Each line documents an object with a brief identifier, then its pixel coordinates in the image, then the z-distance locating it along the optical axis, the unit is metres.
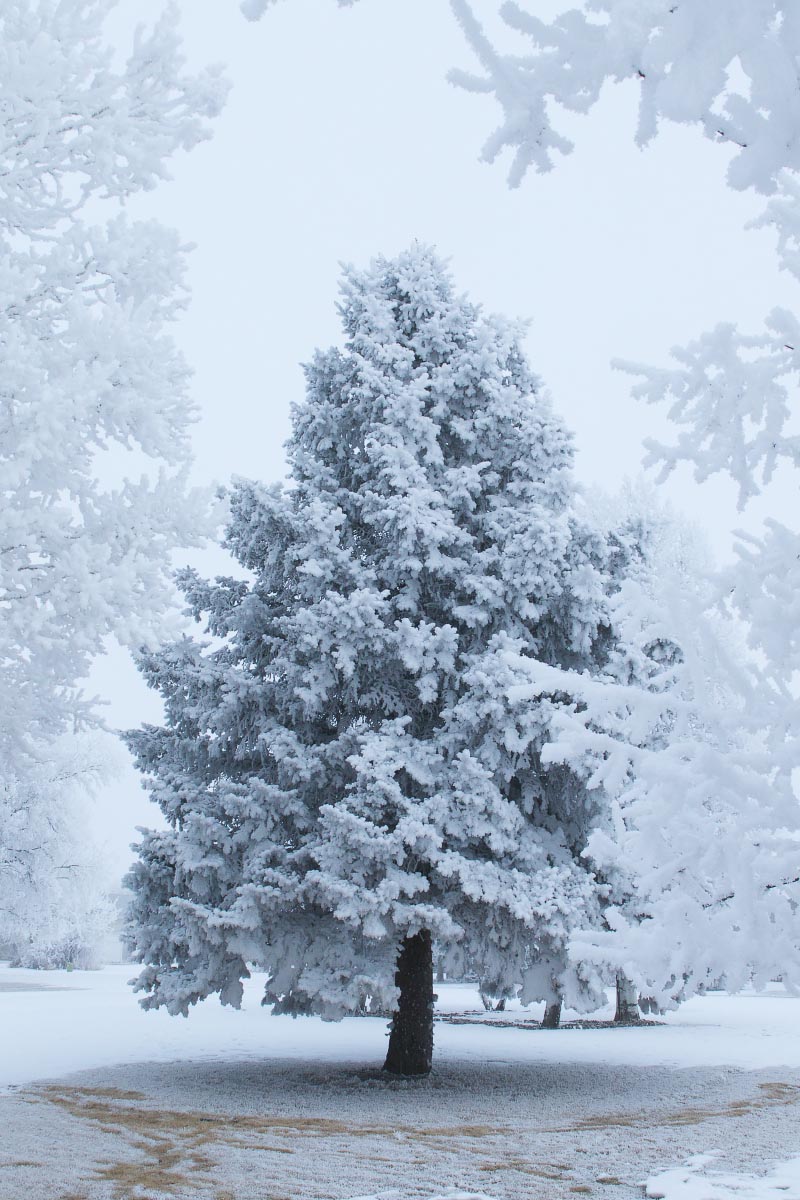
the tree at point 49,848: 20.80
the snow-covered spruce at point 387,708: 9.77
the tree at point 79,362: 7.49
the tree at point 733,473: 2.49
